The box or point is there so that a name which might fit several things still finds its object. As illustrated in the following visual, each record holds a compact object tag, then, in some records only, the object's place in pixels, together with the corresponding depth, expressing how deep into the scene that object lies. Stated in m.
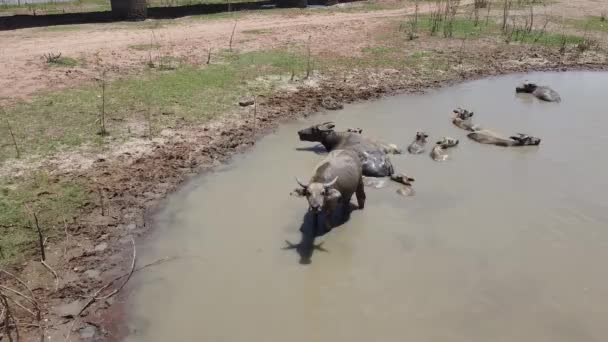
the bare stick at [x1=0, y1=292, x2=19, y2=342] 4.06
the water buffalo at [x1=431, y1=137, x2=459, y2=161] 8.45
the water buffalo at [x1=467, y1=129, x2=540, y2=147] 8.95
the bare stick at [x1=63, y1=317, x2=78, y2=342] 4.74
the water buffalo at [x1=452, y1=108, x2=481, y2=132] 9.55
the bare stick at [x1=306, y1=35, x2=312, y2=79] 11.78
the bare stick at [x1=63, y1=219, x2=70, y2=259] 5.85
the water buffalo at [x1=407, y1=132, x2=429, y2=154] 8.63
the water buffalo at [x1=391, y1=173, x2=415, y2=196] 7.33
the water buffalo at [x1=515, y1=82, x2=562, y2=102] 11.18
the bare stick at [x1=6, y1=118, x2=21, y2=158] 7.57
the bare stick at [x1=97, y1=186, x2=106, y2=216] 6.57
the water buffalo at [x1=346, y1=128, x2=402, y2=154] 8.52
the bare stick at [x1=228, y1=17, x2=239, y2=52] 13.45
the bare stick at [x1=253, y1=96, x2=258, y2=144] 9.52
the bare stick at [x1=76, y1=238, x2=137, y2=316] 5.06
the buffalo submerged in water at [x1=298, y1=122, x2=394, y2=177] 7.78
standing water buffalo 5.85
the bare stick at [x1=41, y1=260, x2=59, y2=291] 5.21
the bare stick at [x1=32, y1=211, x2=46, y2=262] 5.44
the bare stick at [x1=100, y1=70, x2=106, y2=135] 8.51
